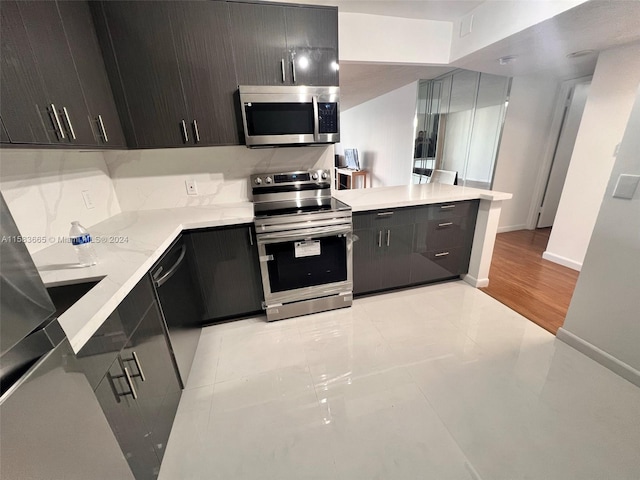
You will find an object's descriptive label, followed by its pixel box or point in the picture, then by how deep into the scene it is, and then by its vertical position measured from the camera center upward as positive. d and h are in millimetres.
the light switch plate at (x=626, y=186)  1401 -261
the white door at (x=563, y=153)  3408 -196
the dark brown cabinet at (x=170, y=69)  1597 +531
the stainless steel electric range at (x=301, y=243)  1896 -675
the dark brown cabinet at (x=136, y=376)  819 -807
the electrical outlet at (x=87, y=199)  1699 -265
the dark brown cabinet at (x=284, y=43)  1738 +705
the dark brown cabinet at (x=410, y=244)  2166 -841
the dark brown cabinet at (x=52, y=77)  977 +356
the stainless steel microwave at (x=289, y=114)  1817 +245
